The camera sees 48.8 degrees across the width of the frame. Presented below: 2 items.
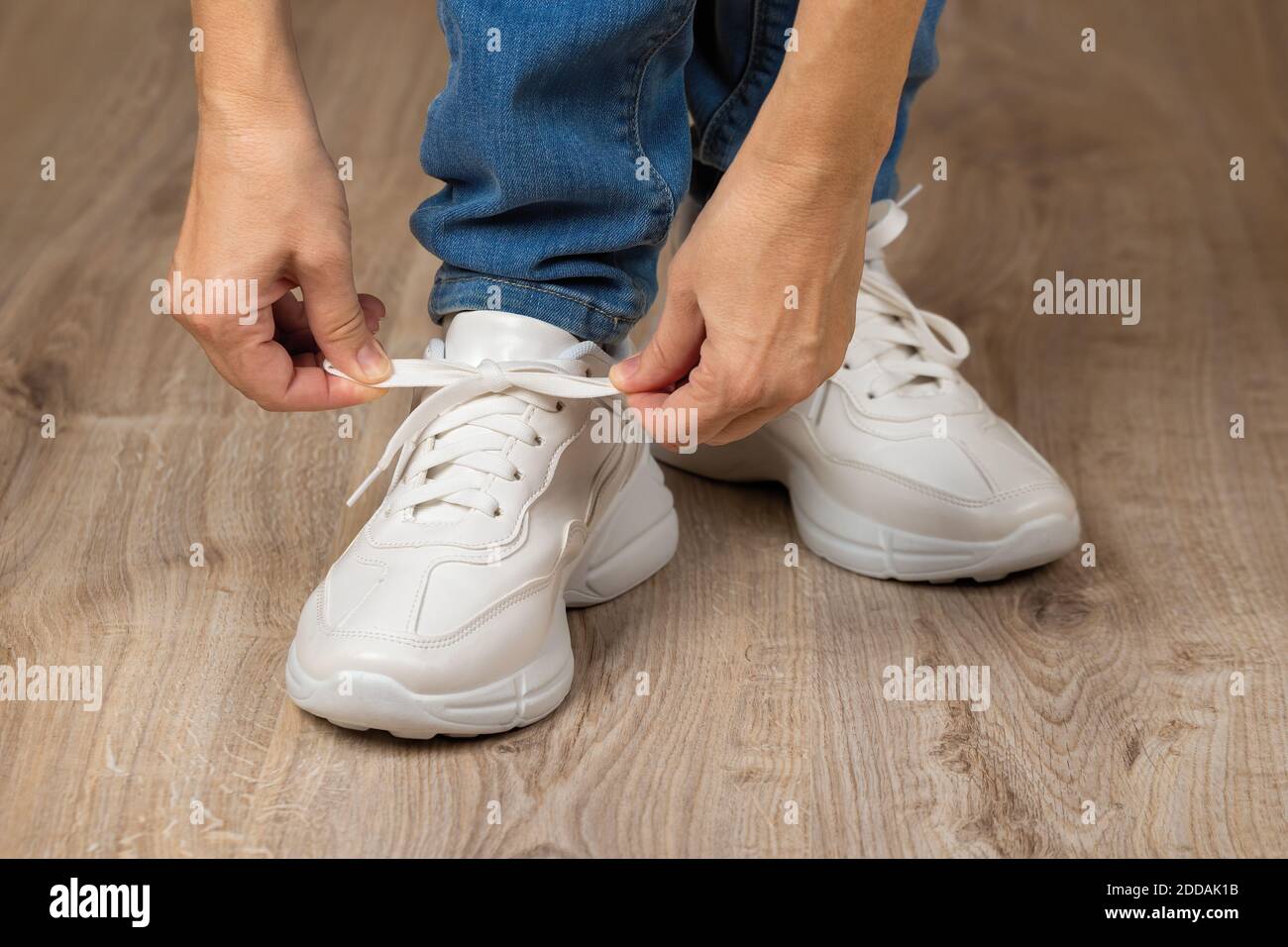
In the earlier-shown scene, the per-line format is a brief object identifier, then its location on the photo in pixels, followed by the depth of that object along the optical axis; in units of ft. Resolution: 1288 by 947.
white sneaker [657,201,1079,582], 3.06
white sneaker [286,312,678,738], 2.47
